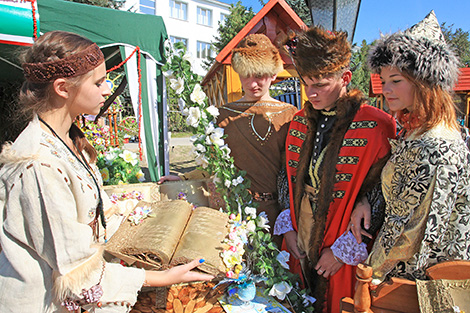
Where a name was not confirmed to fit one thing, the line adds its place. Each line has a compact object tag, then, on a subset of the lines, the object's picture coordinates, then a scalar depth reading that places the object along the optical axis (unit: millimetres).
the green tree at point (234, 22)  19656
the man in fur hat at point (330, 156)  1652
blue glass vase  1522
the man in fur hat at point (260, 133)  2160
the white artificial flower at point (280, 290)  1587
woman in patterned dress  1231
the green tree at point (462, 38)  20875
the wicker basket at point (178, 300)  1438
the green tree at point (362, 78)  17769
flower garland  1646
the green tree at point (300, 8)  12711
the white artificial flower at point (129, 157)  2789
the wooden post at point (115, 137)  7673
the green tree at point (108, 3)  11906
